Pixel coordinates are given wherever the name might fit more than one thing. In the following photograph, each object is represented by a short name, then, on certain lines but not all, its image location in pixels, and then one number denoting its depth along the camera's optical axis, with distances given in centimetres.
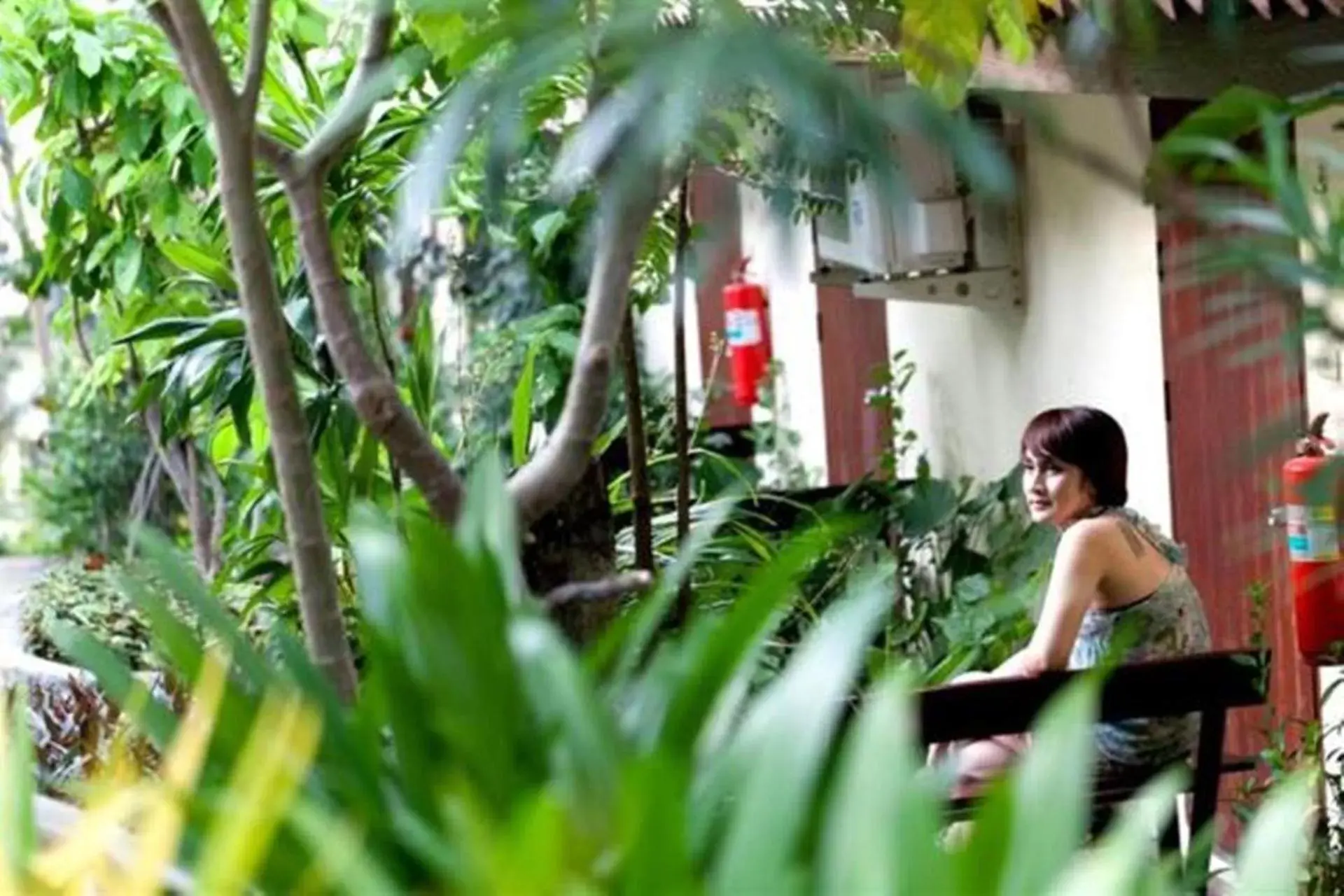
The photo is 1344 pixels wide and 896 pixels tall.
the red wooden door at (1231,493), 826
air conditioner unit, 1013
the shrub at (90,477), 1885
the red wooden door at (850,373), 1313
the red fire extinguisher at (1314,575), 709
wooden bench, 590
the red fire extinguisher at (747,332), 1428
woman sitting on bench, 675
